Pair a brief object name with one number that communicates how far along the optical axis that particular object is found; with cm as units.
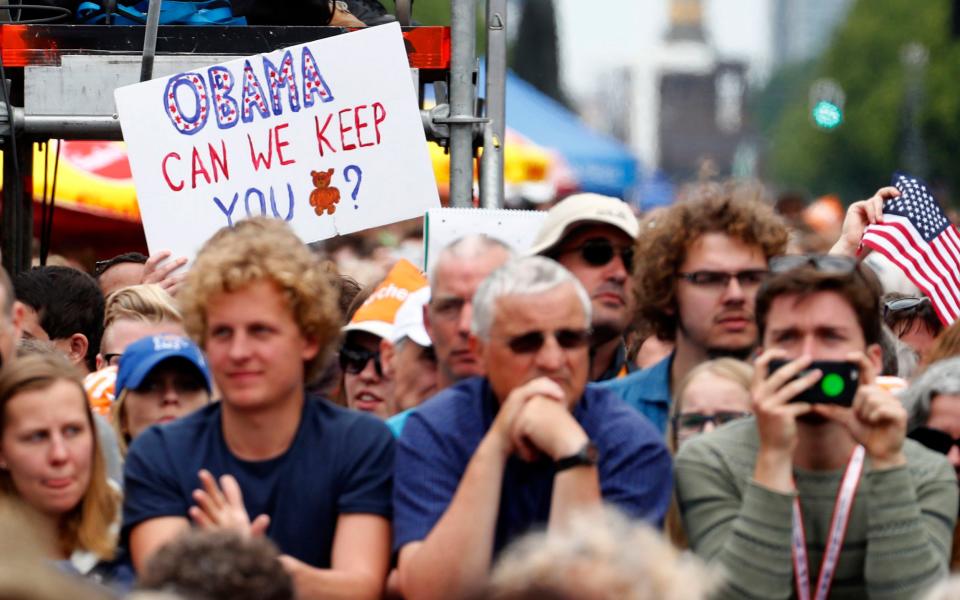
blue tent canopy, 4754
